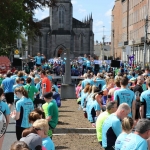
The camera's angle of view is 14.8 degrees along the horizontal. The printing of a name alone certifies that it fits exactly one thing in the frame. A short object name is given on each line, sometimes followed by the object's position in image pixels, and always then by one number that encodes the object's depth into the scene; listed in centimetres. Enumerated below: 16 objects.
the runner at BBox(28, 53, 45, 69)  4184
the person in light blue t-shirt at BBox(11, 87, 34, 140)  1203
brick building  7231
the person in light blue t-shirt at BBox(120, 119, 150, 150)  734
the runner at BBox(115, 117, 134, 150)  817
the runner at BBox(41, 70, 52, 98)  1947
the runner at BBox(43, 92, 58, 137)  1175
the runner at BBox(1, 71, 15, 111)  2039
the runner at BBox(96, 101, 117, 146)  1005
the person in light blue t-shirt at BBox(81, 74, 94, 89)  2132
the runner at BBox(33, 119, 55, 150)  795
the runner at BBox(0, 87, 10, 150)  1158
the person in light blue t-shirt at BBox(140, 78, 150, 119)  1327
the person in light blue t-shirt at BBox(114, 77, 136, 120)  1296
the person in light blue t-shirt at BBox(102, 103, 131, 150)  923
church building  10231
